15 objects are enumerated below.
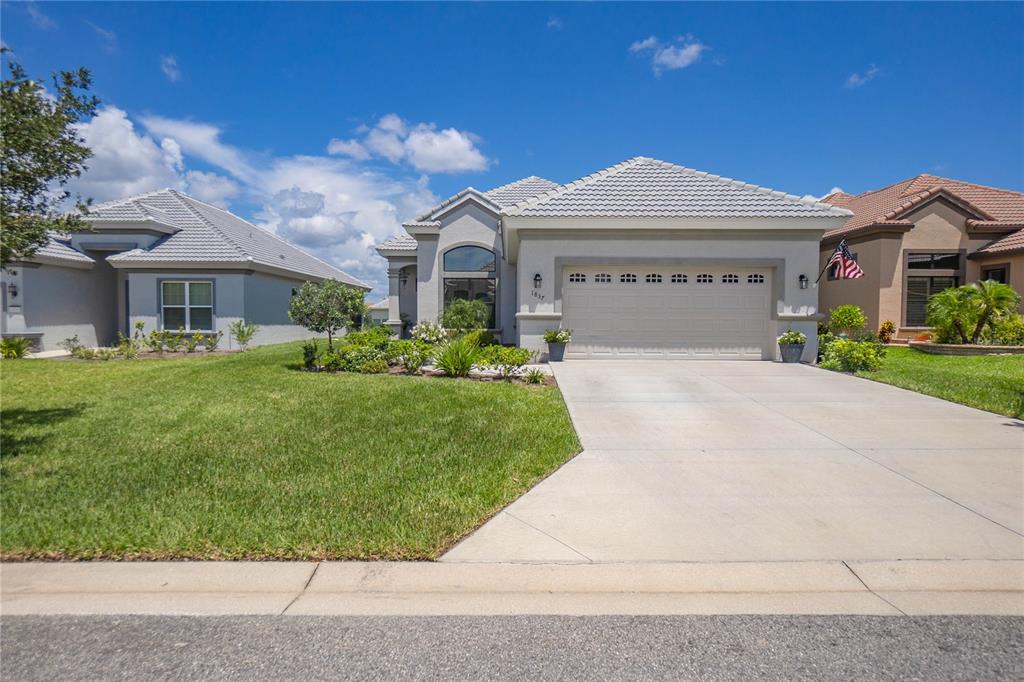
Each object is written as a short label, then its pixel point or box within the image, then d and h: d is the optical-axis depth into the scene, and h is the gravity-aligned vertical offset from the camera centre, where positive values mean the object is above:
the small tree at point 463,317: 17.39 +0.12
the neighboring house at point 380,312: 30.33 +0.45
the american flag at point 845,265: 13.64 +1.53
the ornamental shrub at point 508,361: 11.08 -0.86
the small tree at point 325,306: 12.41 +0.30
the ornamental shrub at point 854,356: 11.91 -0.73
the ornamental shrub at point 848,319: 16.64 +0.17
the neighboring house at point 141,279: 17.53 +1.36
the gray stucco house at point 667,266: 13.41 +1.48
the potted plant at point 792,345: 13.19 -0.53
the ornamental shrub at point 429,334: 13.79 -0.37
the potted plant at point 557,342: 13.29 -0.52
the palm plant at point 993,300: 14.52 +0.71
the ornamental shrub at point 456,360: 11.42 -0.88
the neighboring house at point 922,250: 18.41 +2.67
